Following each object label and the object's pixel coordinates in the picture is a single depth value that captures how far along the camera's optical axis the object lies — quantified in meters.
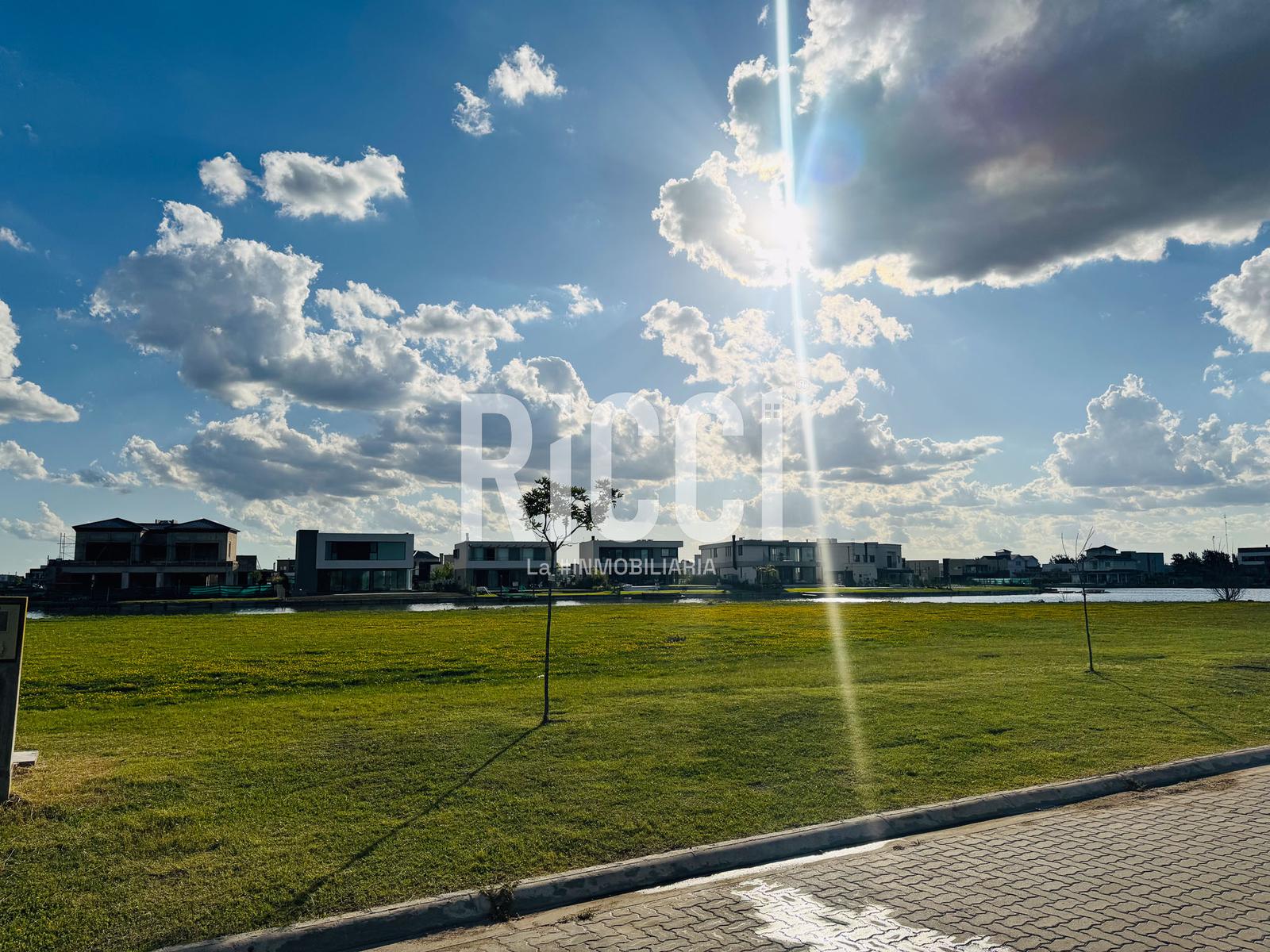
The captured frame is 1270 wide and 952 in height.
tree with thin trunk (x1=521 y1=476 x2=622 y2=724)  12.91
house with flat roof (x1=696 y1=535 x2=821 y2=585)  124.81
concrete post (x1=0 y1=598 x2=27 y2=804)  7.51
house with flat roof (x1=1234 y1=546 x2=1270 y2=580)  130.88
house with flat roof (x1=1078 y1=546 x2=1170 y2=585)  144.50
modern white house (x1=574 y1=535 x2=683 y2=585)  111.75
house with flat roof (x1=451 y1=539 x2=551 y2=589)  98.19
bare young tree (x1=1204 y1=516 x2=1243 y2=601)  67.64
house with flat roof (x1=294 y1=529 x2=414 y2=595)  83.94
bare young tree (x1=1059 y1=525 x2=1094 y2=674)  19.70
